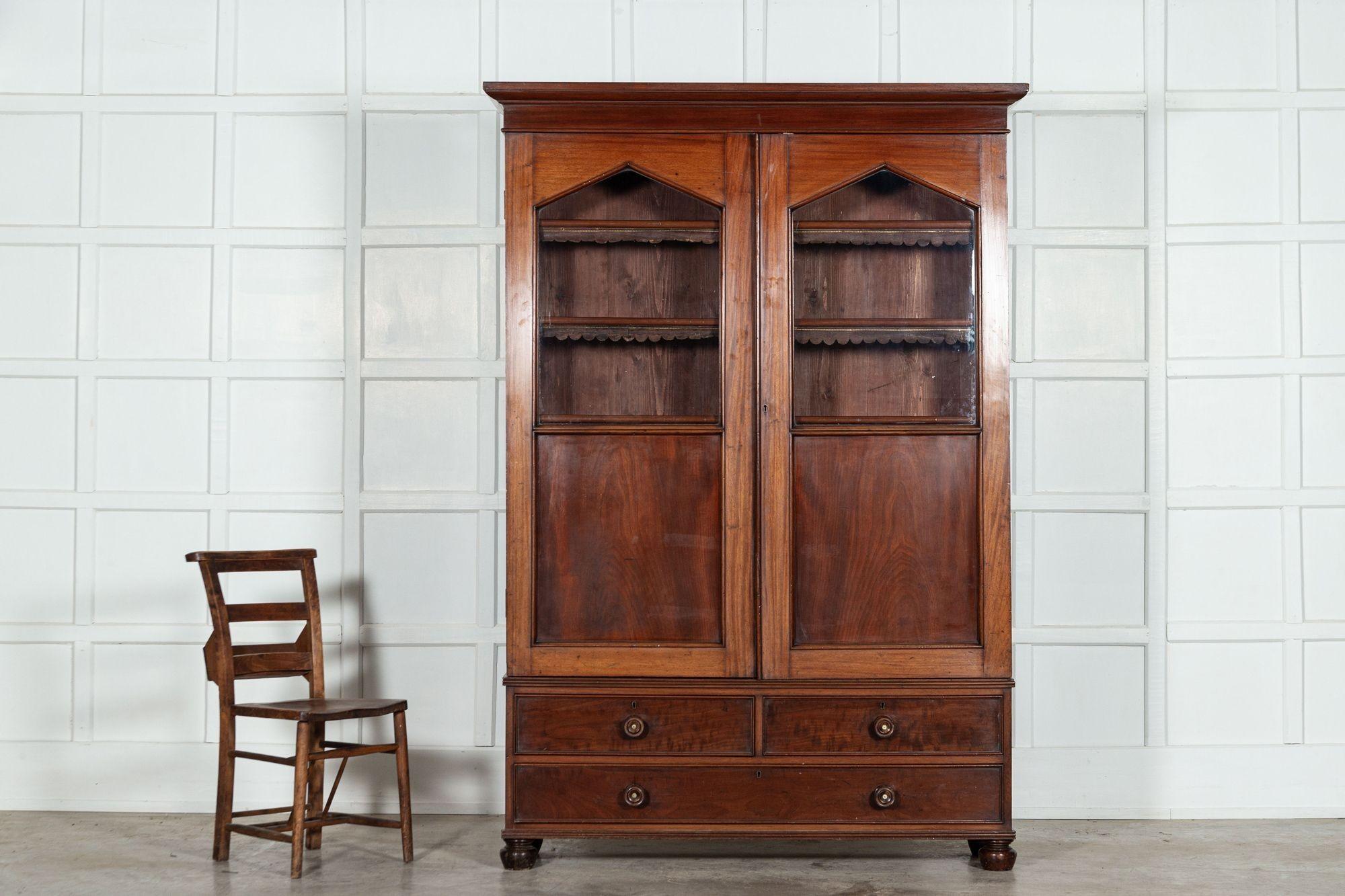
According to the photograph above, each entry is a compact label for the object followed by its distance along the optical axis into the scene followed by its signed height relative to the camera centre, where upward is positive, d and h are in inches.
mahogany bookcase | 123.6 -4.5
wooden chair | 122.8 -28.3
